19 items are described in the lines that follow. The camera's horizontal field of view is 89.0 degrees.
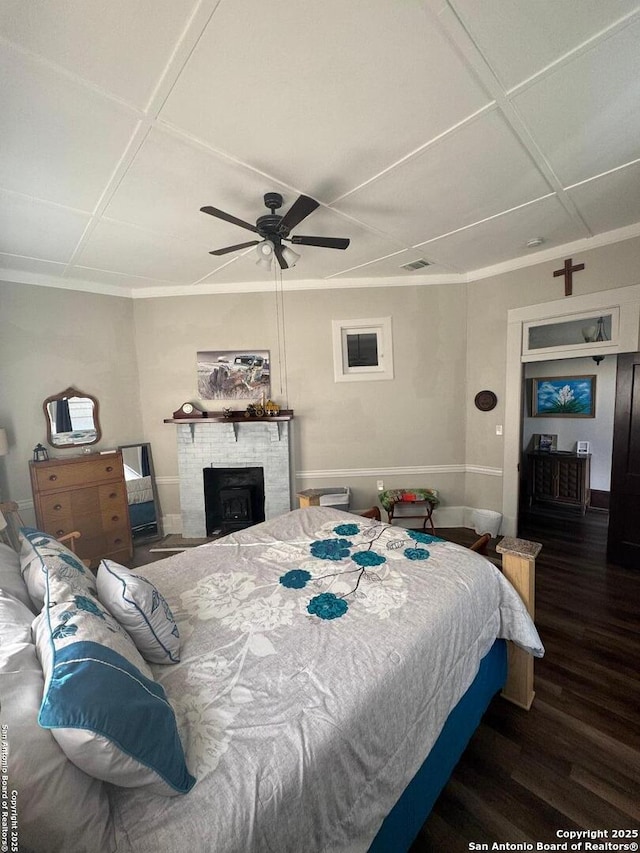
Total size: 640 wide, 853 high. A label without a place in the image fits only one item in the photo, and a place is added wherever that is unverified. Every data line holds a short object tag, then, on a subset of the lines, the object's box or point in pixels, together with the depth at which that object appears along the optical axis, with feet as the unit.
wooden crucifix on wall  9.95
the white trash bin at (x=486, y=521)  11.75
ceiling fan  5.91
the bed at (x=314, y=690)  2.43
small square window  12.59
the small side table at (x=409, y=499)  11.82
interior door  9.36
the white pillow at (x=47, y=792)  2.00
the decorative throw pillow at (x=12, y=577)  4.19
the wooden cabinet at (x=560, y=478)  14.39
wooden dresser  10.06
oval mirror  11.05
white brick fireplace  12.78
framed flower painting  14.64
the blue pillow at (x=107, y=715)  2.27
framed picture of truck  12.70
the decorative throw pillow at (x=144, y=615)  3.73
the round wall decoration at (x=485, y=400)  11.98
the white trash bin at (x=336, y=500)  12.11
